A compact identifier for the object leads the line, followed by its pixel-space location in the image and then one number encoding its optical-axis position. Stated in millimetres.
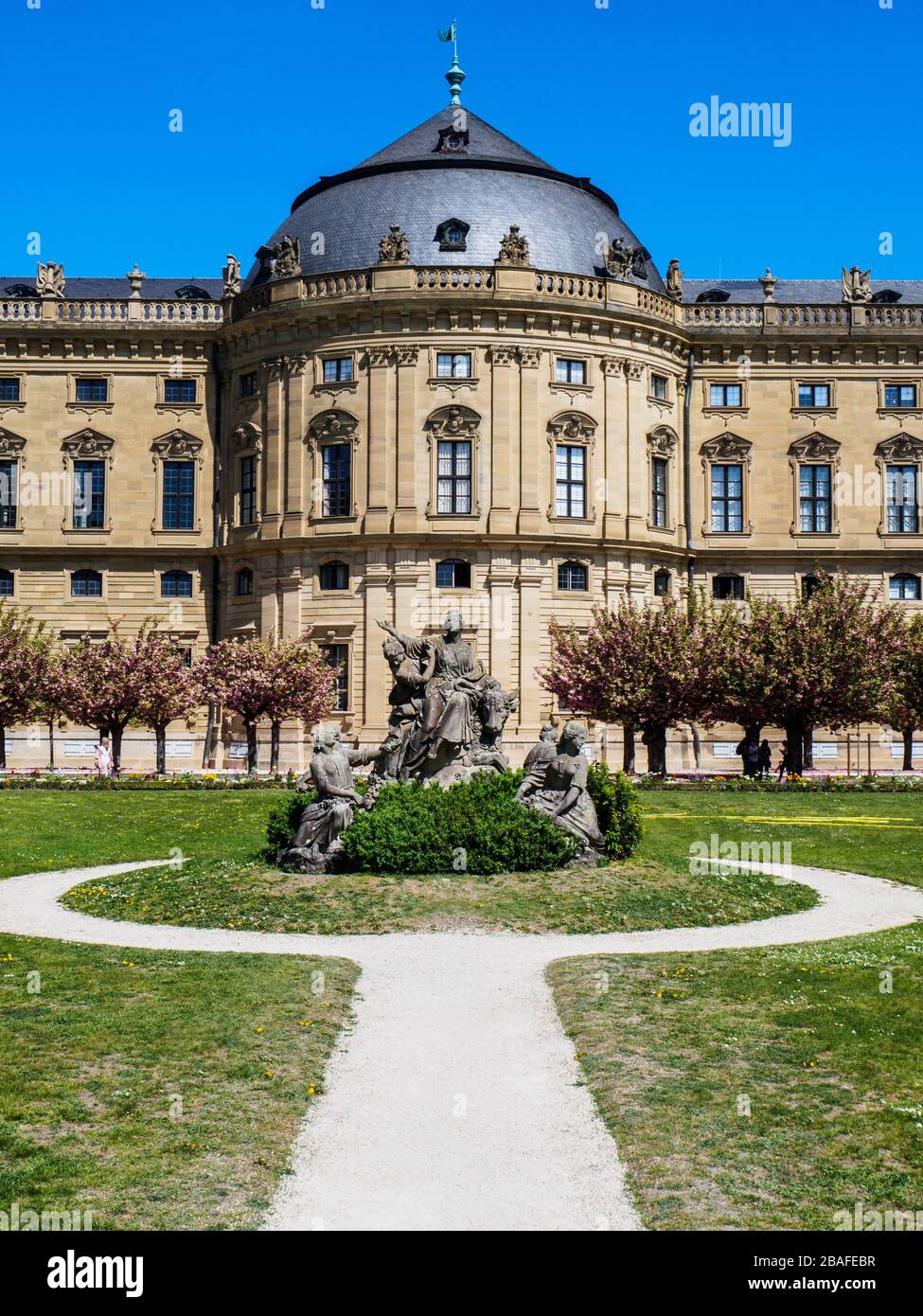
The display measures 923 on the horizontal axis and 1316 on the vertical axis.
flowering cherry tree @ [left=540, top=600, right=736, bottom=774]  48406
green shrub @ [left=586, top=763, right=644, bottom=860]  23047
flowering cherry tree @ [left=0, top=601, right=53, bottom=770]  50062
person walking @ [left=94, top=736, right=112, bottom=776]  51353
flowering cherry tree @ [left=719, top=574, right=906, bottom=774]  47906
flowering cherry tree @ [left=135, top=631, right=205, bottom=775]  50062
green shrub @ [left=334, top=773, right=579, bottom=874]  21062
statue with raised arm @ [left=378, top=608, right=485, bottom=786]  24266
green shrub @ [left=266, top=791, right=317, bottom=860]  22938
